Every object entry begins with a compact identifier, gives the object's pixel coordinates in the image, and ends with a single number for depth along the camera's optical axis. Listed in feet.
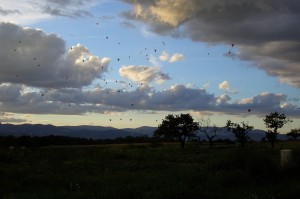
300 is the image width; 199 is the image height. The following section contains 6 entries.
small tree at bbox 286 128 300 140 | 485.77
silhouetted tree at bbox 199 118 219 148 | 334.85
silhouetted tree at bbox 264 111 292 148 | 377.50
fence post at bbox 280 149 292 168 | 74.82
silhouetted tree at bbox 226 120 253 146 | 340.18
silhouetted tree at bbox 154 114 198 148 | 398.21
